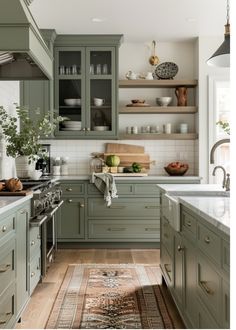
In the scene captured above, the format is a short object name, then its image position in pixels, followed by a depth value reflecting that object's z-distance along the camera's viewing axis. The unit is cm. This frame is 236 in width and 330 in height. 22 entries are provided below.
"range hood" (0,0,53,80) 288
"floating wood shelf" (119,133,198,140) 626
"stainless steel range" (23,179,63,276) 365
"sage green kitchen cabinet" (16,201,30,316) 303
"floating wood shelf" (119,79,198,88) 621
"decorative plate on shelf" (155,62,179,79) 632
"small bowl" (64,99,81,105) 612
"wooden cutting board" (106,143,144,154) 639
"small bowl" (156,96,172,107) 629
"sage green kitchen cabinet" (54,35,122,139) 610
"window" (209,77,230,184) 612
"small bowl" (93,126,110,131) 611
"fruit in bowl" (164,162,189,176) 607
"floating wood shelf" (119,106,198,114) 625
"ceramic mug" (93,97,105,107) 612
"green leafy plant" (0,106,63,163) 438
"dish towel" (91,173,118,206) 571
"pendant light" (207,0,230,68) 318
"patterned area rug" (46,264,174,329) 324
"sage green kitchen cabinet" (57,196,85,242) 585
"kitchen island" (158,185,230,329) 189
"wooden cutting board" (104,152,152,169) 627
